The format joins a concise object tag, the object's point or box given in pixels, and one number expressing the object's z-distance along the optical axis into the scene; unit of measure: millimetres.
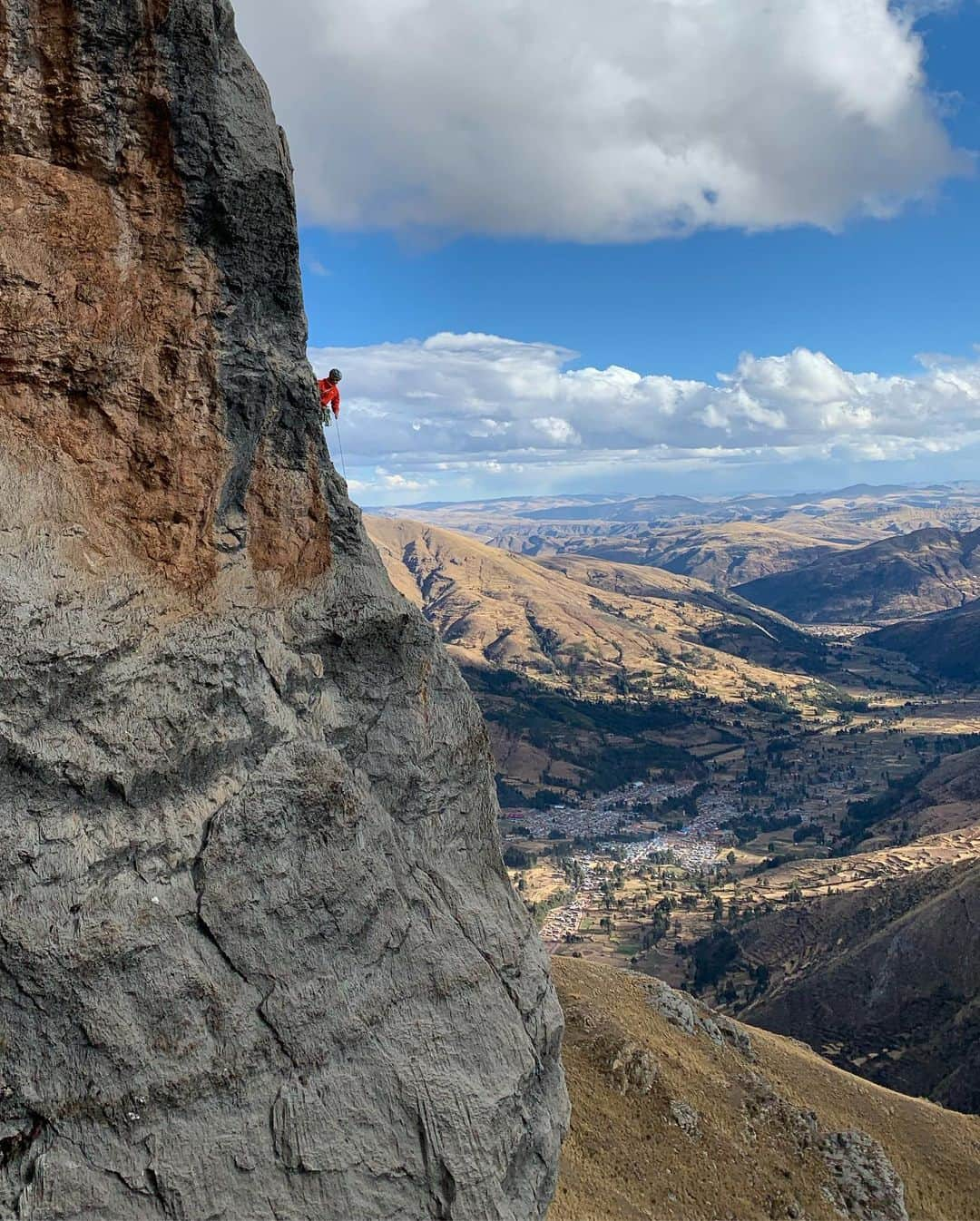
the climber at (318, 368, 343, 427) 22125
